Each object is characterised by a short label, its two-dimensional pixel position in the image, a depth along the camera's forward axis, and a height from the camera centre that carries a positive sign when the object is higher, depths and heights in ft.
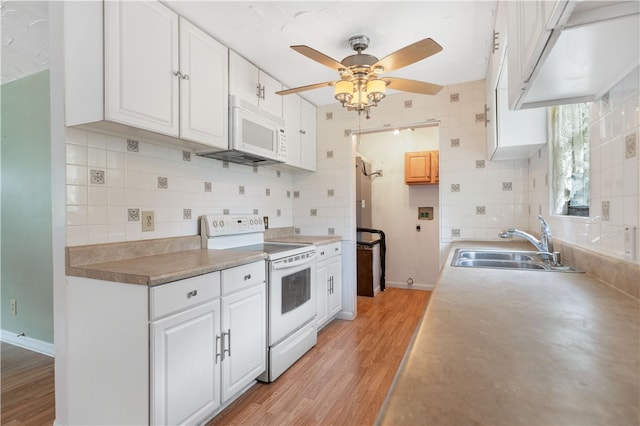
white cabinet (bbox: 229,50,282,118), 7.73 +3.29
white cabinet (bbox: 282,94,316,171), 10.07 +2.64
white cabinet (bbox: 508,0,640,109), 2.34 +1.44
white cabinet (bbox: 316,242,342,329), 9.66 -2.33
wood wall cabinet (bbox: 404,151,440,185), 14.44 +1.92
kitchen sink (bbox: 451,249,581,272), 5.67 -1.00
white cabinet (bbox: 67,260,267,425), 4.54 -2.17
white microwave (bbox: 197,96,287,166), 7.51 +1.86
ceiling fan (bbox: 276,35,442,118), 6.05 +2.66
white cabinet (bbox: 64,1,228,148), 5.03 +2.42
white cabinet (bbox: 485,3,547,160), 6.90 +1.91
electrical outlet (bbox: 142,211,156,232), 6.50 -0.24
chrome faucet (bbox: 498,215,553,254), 5.59 -0.50
